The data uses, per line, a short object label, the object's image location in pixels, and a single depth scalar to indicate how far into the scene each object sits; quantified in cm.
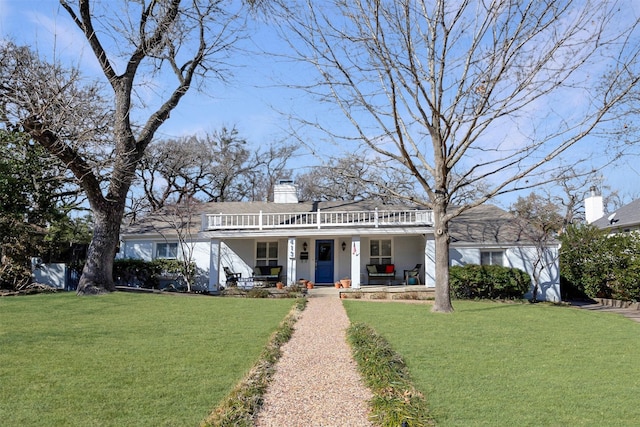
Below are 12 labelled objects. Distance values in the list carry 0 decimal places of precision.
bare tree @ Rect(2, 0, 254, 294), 1285
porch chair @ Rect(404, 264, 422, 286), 2031
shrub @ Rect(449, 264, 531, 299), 1747
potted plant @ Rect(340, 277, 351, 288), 2007
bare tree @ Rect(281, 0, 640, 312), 1151
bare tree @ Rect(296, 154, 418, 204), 2408
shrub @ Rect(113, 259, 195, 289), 2048
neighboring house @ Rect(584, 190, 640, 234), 2488
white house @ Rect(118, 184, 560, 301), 1994
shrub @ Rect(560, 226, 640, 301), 1658
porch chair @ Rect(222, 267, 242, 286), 2055
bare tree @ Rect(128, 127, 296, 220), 3125
